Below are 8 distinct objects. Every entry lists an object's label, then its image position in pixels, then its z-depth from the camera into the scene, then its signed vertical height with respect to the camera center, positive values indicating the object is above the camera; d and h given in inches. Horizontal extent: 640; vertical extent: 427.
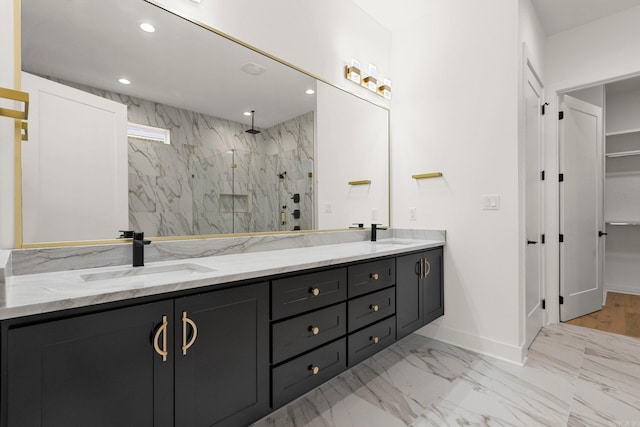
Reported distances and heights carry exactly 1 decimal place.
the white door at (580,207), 125.1 +2.0
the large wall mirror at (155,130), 51.7 +17.3
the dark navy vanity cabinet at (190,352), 34.1 -19.6
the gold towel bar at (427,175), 109.4 +13.1
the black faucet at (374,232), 110.7 -6.8
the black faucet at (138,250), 56.9 -6.6
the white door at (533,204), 102.3 +3.0
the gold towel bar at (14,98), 40.1 +14.6
